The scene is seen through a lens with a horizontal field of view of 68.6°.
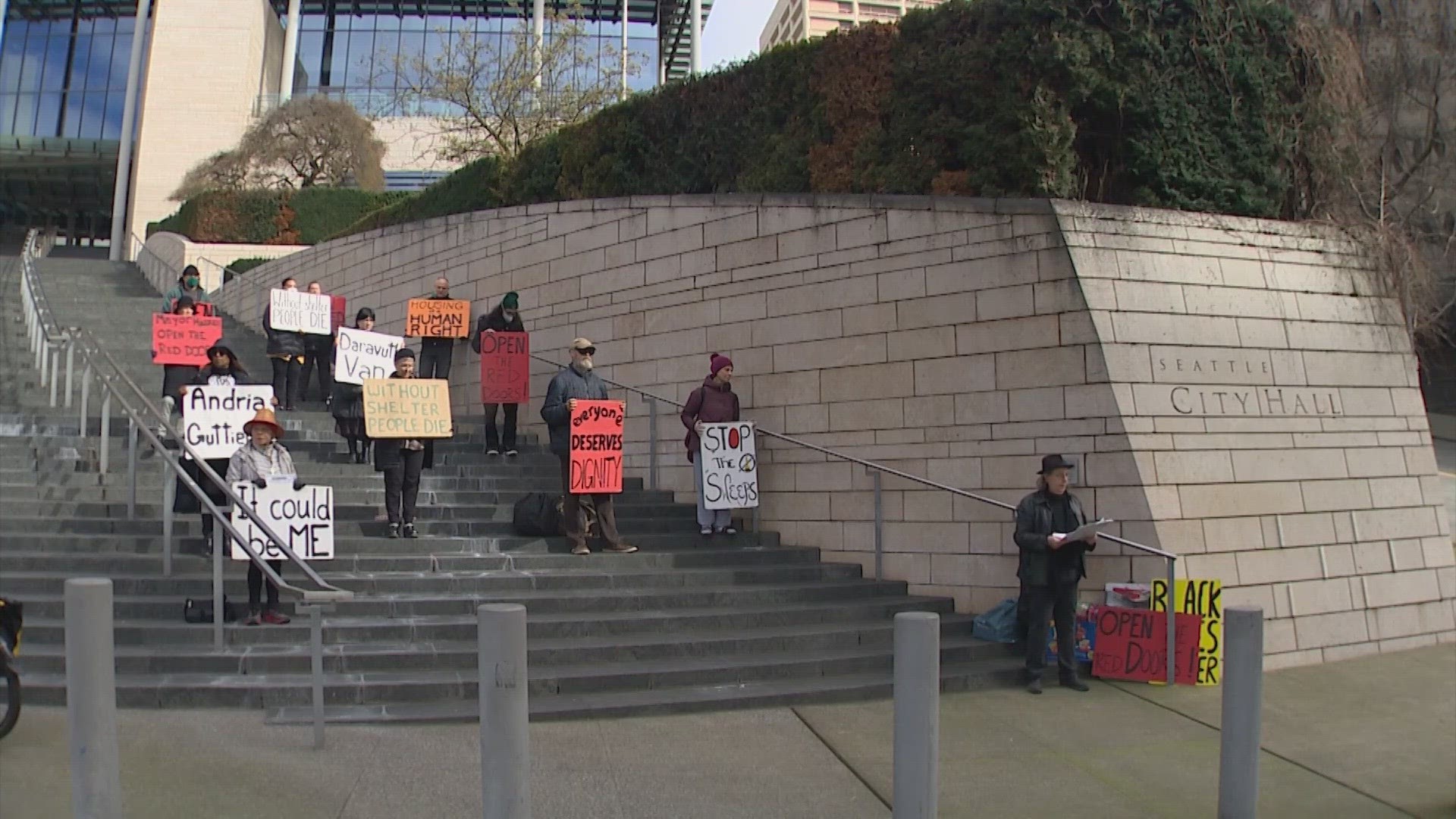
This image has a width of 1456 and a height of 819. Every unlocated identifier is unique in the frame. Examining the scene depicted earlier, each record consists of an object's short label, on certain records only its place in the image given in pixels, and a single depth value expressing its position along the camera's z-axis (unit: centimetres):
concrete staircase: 664
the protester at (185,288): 1202
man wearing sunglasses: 892
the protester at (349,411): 998
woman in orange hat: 729
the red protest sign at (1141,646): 748
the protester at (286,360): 1230
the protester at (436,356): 1262
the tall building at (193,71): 3488
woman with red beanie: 968
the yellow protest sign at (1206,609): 746
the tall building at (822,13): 11269
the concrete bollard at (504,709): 393
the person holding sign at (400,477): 867
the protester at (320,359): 1324
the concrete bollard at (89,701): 398
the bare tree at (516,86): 2080
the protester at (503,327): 1130
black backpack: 920
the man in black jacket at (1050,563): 731
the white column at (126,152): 3494
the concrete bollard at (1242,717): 458
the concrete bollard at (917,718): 409
